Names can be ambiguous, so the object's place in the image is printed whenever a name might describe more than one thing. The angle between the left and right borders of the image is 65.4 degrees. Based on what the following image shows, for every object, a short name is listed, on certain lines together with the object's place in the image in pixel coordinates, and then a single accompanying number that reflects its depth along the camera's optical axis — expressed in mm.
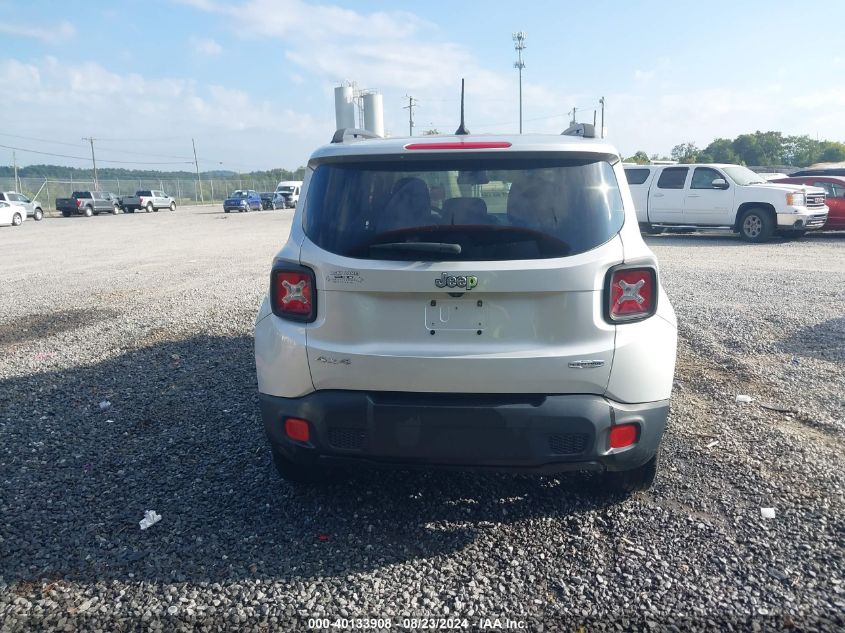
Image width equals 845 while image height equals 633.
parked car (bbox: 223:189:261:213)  50656
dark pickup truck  45531
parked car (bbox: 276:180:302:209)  57219
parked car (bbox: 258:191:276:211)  57531
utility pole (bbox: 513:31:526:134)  69938
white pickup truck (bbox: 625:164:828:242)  16562
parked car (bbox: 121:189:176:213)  51656
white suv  2938
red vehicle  17781
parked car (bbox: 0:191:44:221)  36272
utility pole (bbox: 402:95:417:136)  83588
